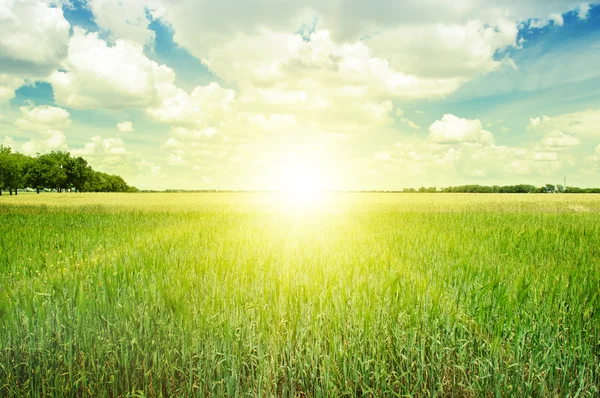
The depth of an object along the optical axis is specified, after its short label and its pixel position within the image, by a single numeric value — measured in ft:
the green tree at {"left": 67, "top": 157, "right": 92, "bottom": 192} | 288.71
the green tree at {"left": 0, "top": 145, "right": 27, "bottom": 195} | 219.61
